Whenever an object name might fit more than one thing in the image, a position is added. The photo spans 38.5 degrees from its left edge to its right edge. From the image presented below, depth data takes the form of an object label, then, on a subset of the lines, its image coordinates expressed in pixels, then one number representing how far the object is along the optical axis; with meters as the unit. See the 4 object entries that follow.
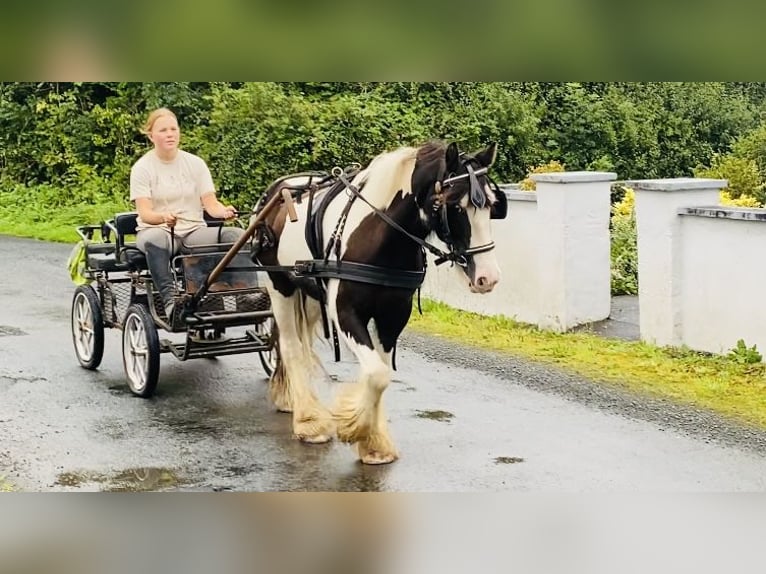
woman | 6.96
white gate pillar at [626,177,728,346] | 8.55
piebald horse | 5.32
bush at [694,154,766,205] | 12.88
